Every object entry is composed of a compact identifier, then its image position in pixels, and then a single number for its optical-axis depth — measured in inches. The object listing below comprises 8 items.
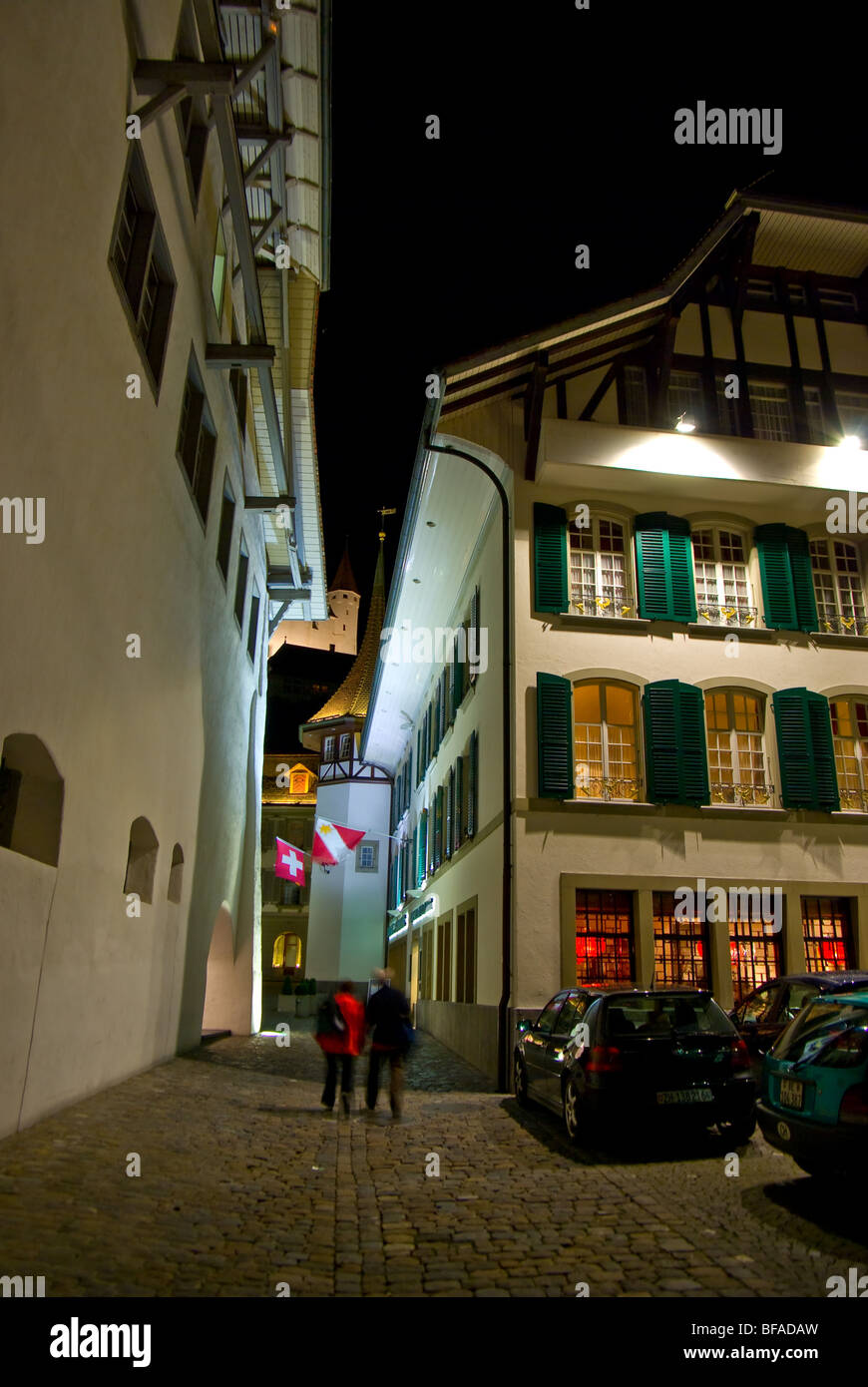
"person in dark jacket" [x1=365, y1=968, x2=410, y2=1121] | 416.2
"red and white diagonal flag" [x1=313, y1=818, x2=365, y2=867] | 952.9
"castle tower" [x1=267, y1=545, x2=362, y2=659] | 3858.3
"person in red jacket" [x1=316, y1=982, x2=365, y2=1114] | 433.7
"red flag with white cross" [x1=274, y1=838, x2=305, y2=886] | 885.8
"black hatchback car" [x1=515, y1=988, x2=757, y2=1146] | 335.3
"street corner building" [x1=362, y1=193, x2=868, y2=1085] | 580.4
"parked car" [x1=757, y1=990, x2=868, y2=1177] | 239.8
